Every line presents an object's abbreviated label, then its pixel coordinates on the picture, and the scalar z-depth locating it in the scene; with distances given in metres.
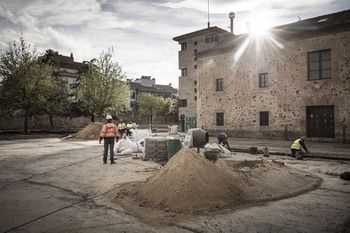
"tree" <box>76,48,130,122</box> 28.83
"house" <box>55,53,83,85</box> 55.38
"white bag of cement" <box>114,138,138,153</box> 11.62
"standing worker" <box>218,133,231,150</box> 12.08
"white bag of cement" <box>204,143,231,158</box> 10.75
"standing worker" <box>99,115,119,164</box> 9.16
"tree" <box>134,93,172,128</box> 44.34
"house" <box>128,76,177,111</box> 63.00
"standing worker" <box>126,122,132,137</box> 19.20
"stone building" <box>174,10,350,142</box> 16.27
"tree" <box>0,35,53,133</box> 22.05
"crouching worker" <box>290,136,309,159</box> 10.46
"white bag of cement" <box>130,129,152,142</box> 14.49
